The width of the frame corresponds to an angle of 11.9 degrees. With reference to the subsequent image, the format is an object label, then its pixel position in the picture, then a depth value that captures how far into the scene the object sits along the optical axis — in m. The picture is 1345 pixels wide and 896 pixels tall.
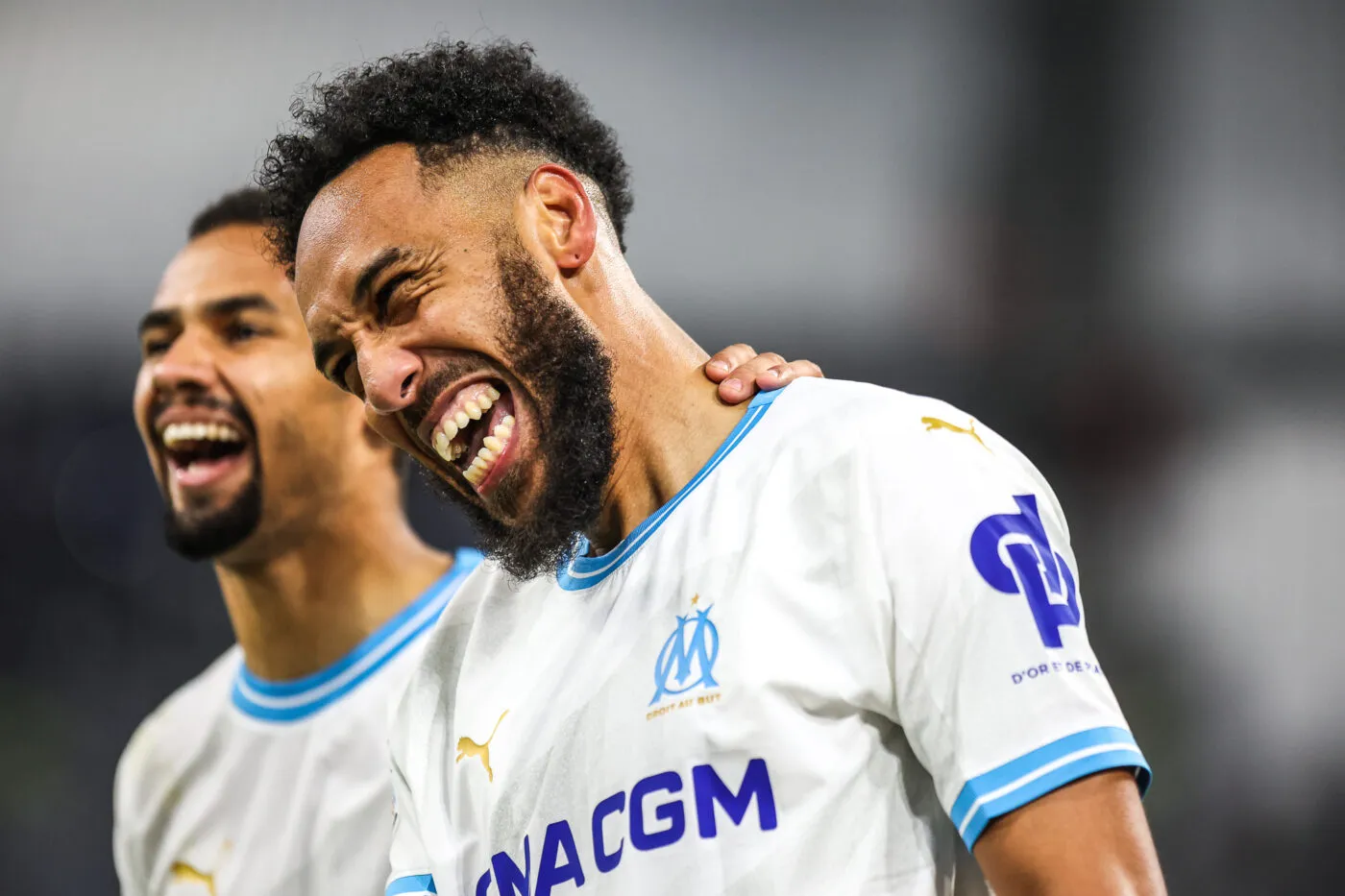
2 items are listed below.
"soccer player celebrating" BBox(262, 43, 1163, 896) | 4.54
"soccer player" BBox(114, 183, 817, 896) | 5.45
